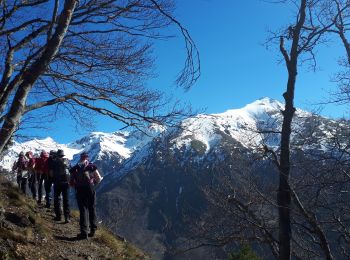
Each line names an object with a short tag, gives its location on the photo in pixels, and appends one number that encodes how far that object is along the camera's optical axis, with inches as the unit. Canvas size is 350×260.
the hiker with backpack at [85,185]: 426.0
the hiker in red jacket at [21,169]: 656.1
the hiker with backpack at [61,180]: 477.4
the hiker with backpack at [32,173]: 639.1
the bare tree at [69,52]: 216.8
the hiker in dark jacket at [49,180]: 504.4
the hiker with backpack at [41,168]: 582.2
